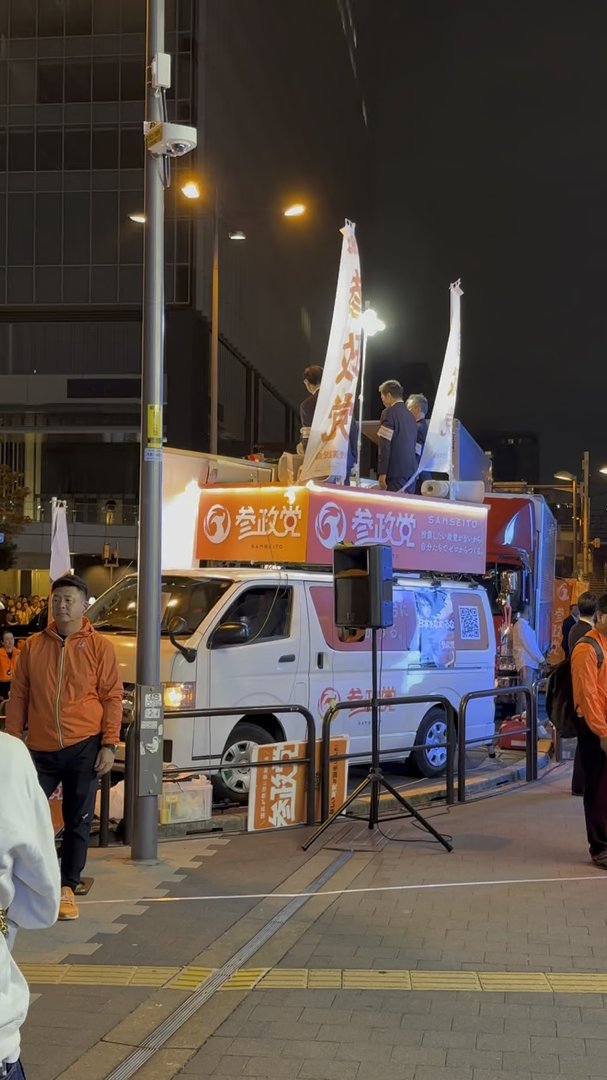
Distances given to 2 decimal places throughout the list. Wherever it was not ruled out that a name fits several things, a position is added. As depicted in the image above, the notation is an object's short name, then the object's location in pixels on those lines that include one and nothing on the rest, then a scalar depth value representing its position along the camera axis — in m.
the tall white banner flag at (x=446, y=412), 12.58
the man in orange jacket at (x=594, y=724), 7.09
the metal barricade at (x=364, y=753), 8.73
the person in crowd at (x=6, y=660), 15.17
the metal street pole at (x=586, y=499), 43.34
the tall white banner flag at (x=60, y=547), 11.61
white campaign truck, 8.92
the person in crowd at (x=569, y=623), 12.34
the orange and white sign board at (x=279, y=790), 8.54
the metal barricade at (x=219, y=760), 7.64
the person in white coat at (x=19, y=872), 2.24
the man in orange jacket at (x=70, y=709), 6.03
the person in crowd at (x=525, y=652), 15.14
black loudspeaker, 8.30
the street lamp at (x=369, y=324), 12.65
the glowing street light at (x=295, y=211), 15.20
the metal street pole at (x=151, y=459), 7.34
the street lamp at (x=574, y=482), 37.28
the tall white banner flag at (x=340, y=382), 10.50
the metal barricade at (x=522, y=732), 10.00
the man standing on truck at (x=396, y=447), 11.98
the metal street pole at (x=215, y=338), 16.59
